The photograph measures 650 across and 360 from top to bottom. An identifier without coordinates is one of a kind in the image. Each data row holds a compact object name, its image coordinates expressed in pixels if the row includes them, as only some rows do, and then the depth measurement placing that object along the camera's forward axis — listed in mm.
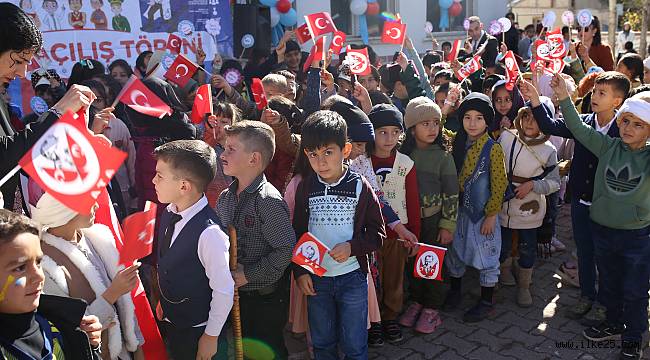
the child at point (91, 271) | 2053
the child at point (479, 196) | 3893
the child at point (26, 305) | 1624
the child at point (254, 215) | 2762
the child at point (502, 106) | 4703
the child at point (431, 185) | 3807
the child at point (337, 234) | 2914
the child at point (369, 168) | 3391
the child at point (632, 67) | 6125
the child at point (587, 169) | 3690
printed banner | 7551
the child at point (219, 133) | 3721
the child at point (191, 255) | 2383
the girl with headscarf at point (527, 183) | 4082
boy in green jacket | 3244
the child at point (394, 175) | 3674
